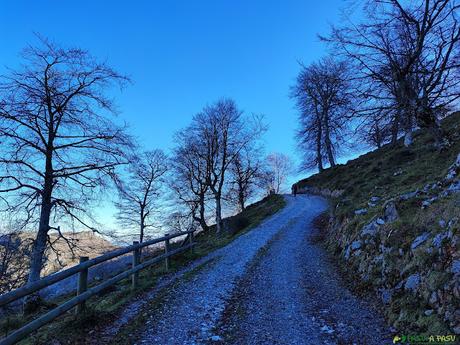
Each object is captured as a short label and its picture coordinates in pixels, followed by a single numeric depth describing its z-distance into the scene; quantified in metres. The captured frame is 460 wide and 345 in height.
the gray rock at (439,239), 5.77
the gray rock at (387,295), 6.24
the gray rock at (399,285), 6.17
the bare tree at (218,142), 26.31
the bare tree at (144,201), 34.06
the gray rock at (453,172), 8.65
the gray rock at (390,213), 8.70
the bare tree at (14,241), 11.20
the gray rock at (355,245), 9.40
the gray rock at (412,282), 5.69
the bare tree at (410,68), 12.34
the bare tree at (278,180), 55.50
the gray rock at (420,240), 6.46
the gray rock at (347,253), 9.77
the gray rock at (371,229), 8.81
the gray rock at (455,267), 4.89
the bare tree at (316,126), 38.59
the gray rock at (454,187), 7.65
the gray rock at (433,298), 4.98
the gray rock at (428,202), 7.96
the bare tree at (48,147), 10.91
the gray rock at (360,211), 11.35
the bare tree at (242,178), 29.63
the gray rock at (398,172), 16.48
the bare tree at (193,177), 27.34
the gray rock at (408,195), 9.25
